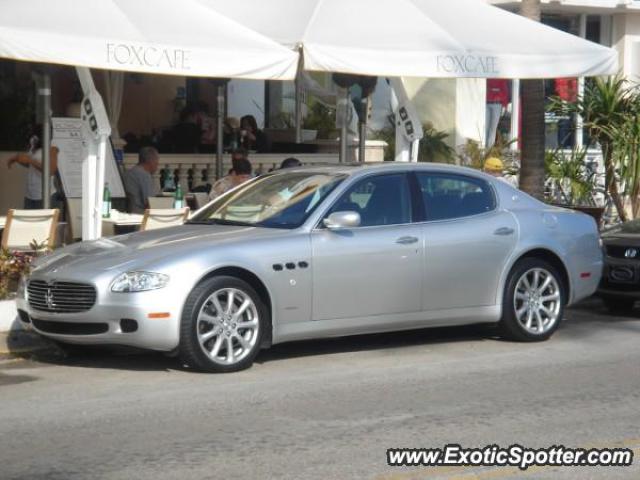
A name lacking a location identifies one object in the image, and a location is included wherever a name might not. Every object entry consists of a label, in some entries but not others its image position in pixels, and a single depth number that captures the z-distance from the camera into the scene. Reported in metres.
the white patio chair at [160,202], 14.76
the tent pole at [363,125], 16.75
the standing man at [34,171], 14.84
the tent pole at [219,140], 17.42
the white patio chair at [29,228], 12.50
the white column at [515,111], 23.19
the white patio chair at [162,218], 12.98
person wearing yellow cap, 14.84
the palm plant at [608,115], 18.39
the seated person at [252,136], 19.58
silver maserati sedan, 9.41
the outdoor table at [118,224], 13.71
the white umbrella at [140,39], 11.41
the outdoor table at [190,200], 16.03
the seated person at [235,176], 14.26
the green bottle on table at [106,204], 13.82
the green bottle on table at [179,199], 14.25
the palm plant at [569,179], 18.23
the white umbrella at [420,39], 13.33
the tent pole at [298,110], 20.42
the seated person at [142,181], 15.39
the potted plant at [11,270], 11.66
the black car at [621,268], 12.88
